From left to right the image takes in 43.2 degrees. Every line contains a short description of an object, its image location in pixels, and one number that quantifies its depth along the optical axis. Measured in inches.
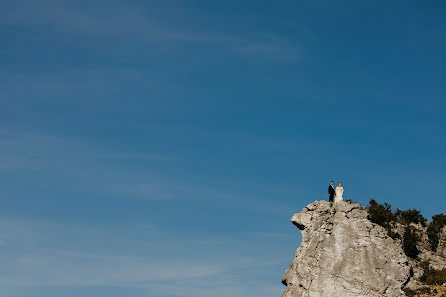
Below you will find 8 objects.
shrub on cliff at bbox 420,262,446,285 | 2320.5
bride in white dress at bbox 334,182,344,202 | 2615.7
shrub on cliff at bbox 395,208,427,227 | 2721.5
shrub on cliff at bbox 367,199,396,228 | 2561.5
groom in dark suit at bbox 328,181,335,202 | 2689.5
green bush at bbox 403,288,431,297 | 2257.1
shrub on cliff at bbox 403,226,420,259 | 2491.4
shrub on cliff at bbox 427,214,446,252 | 2596.0
